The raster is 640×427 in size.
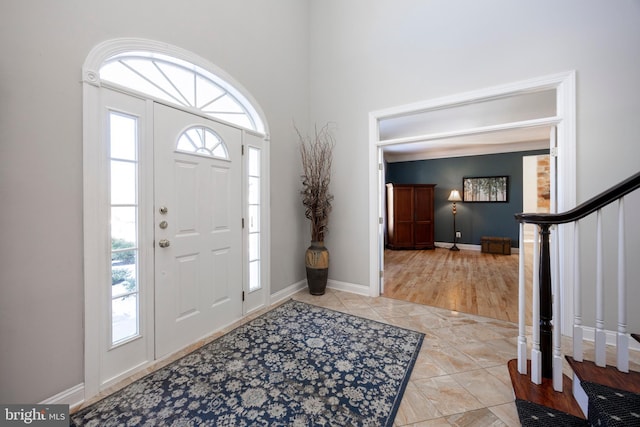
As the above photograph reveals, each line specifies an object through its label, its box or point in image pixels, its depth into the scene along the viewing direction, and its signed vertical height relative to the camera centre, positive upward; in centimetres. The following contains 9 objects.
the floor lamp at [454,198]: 671 +38
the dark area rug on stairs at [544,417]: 120 -100
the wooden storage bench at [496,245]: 604 -79
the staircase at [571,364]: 112 -80
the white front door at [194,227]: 201 -13
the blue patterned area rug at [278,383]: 143 -115
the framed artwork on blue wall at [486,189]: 634 +61
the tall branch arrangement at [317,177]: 332 +48
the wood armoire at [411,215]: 681 -7
